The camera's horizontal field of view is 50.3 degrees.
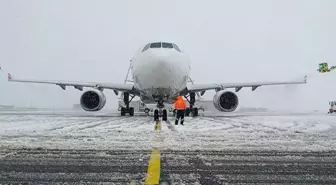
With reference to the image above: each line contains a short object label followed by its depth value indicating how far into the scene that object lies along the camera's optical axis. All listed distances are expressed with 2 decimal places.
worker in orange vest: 13.57
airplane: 15.85
